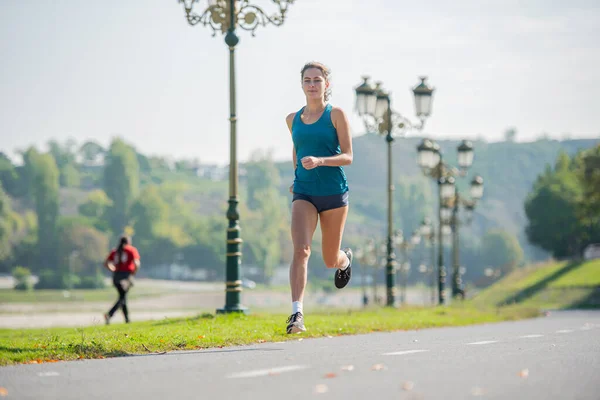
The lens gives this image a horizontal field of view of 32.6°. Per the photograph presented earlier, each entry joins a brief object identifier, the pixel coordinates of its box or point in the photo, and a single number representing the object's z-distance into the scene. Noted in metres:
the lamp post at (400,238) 54.06
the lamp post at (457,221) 36.16
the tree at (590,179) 59.31
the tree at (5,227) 139.40
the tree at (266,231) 175.12
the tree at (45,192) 159.12
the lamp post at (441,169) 27.44
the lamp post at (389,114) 21.98
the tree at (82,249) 146.50
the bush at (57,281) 139.12
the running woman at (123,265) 18.05
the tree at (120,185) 177.88
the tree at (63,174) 194.75
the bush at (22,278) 134.88
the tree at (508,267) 123.61
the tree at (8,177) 146.75
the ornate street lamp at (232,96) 14.30
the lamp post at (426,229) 45.63
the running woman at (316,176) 8.74
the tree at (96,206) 179.25
